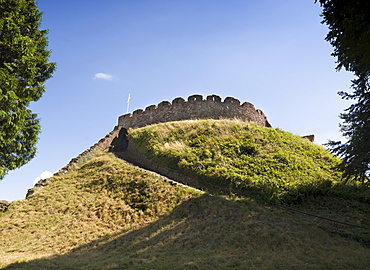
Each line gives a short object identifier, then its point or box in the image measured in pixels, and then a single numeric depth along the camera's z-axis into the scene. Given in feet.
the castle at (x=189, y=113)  85.56
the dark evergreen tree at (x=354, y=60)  22.31
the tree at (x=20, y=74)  32.76
